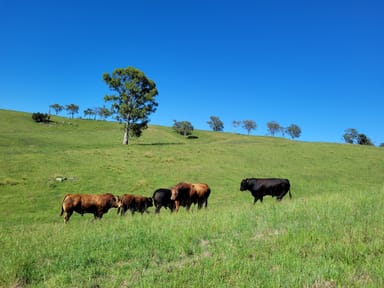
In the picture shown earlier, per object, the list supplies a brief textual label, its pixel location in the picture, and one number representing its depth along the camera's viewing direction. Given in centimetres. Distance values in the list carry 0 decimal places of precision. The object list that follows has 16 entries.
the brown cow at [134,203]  1480
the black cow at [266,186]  1730
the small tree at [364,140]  9606
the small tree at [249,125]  15512
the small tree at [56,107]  14514
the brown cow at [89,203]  1327
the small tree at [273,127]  15938
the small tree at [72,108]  14675
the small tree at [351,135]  12154
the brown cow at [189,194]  1504
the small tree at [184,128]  10262
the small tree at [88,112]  15025
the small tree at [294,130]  15759
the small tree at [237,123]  15825
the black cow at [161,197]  1511
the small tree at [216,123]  15638
